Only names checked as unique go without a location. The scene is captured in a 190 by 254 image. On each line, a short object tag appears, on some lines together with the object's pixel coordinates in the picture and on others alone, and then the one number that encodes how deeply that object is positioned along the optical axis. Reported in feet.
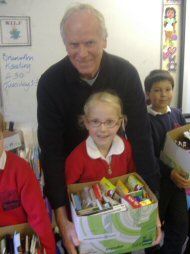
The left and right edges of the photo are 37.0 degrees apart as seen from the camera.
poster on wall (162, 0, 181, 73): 8.54
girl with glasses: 4.04
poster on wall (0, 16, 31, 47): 7.79
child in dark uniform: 5.35
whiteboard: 7.93
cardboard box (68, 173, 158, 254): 3.11
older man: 3.66
